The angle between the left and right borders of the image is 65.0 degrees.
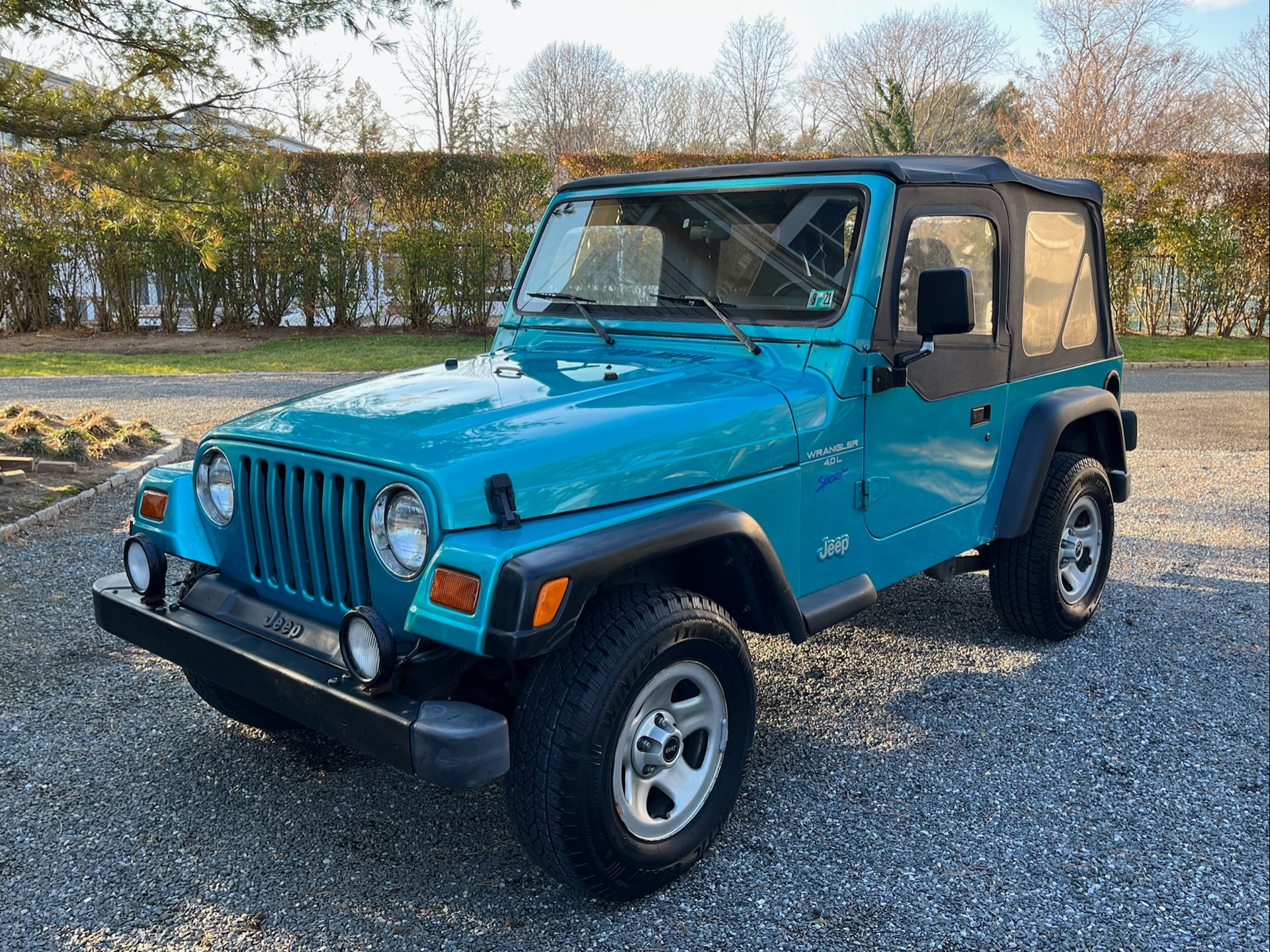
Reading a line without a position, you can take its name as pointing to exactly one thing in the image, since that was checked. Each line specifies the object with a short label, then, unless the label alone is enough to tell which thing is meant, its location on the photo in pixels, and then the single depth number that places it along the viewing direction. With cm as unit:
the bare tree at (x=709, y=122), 3484
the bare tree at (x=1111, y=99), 2428
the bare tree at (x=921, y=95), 3075
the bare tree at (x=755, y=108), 3550
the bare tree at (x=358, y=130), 1700
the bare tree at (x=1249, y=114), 2784
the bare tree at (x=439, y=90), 3083
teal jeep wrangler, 248
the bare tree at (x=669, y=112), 3481
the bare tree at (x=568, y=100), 3466
